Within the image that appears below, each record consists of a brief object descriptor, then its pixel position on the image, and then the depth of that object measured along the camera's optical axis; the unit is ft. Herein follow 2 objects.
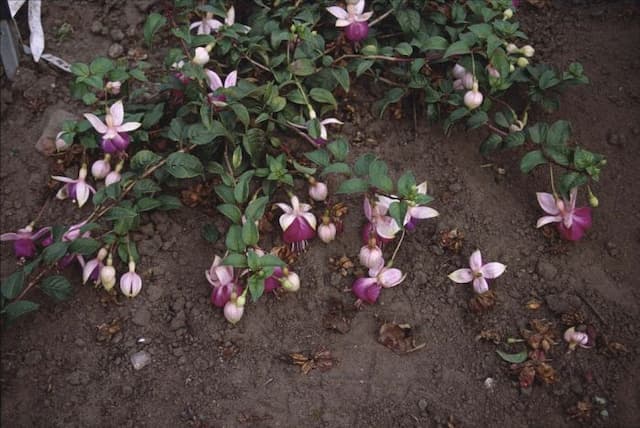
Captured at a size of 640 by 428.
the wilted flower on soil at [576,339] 3.52
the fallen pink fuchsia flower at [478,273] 3.63
